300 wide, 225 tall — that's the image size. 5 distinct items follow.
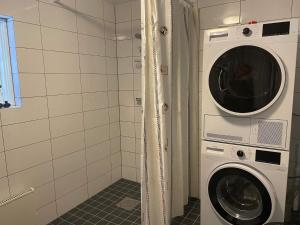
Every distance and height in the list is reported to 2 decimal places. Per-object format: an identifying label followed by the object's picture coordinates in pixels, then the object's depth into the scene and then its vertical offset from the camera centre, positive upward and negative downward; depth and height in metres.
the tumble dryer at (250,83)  1.42 +0.01
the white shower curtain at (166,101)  1.57 -0.13
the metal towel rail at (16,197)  1.61 -0.84
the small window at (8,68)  1.69 +0.15
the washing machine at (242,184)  1.48 -0.73
